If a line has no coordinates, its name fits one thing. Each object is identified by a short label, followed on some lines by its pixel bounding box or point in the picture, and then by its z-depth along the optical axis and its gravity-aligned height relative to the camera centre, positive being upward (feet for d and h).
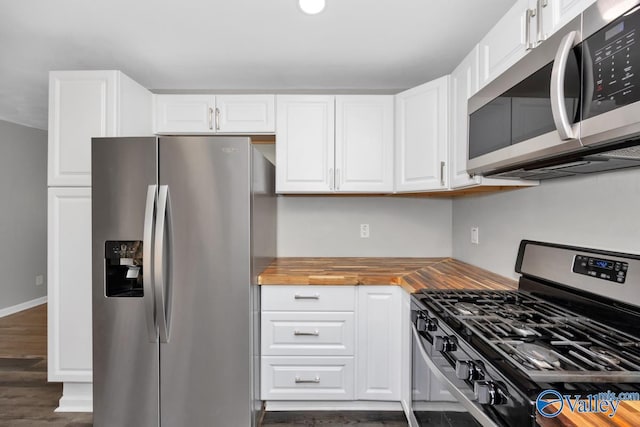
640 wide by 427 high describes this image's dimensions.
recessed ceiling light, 5.28 +3.41
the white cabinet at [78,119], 6.64 +1.94
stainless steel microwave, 2.48 +1.05
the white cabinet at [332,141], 7.80 +1.75
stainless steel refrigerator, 5.64 -1.23
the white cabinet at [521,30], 3.43 +2.21
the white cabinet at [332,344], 6.54 -2.58
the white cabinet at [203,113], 7.98 +2.47
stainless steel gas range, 2.49 -1.25
